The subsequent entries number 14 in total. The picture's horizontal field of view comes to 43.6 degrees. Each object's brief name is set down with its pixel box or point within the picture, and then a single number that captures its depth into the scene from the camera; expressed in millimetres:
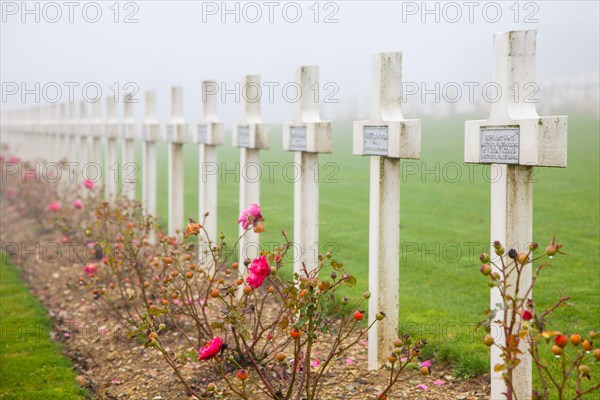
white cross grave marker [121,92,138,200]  11500
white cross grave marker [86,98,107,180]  13898
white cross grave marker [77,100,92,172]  14953
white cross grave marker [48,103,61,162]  18188
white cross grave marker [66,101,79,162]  16083
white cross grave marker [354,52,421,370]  5035
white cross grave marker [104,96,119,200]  12719
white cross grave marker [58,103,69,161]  17141
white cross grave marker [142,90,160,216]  10711
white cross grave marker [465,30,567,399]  3752
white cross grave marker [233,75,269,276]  7301
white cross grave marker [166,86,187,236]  9594
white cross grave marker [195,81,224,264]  8367
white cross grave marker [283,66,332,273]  6105
